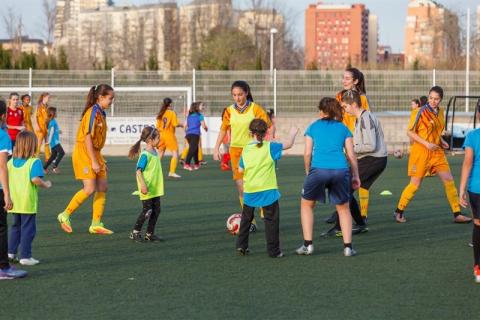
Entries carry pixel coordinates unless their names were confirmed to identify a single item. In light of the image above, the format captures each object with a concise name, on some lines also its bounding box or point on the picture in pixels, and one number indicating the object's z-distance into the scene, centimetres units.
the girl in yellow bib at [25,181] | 895
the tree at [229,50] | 5444
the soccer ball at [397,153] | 1268
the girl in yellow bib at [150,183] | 1073
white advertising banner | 3019
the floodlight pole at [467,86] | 3409
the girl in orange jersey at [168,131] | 2078
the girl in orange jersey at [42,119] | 2158
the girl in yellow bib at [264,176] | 955
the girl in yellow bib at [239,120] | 1133
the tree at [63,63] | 4222
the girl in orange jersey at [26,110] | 2162
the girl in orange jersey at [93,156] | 1101
